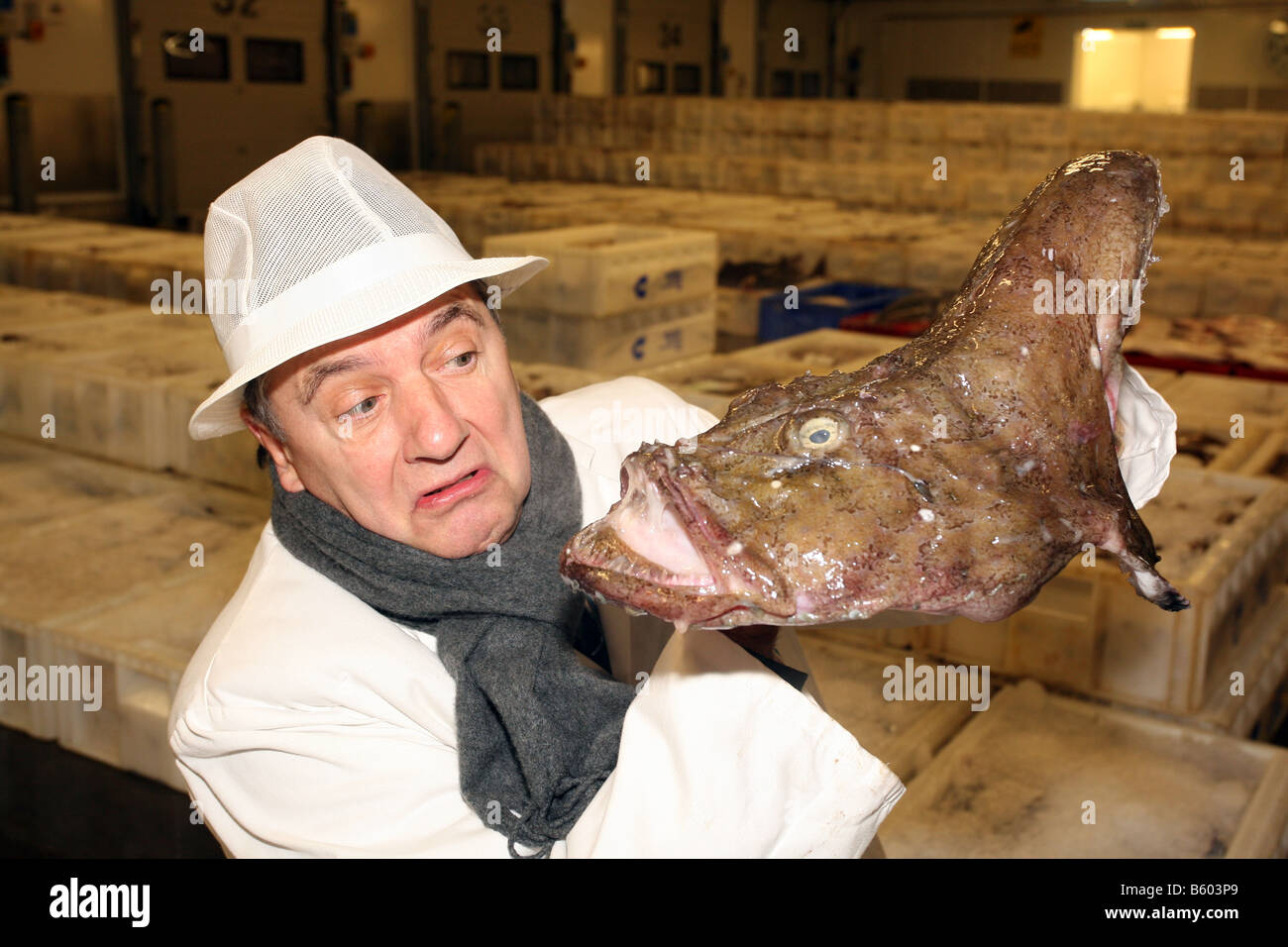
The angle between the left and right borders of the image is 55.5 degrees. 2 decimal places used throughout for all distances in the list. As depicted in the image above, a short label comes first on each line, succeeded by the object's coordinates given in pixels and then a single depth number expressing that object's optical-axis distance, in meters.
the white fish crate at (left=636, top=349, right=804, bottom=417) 5.14
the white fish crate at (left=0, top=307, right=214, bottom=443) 5.04
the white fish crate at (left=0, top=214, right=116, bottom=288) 7.93
